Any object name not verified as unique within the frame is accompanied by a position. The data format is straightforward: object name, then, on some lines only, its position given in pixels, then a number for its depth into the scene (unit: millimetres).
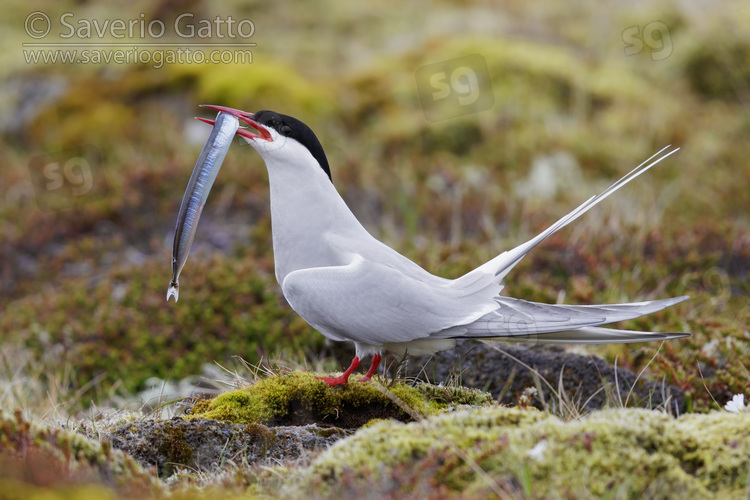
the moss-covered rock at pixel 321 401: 6230
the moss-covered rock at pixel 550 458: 4379
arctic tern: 6074
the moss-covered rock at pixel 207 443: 5516
